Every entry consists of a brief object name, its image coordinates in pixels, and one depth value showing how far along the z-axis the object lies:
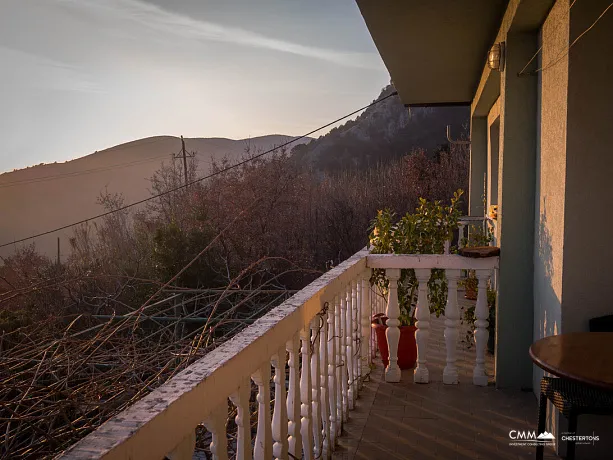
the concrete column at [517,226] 3.69
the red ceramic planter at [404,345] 4.15
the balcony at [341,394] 1.17
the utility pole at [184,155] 23.58
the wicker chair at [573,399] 2.11
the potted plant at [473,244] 5.81
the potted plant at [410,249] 4.17
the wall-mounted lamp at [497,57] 3.88
